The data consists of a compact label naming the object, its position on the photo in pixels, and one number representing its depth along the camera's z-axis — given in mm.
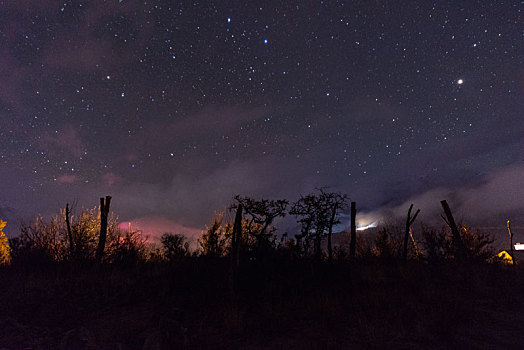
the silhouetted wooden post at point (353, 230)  15333
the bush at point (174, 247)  14209
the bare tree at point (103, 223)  12561
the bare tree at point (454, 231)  12150
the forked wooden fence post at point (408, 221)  16581
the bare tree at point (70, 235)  14016
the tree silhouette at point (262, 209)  13039
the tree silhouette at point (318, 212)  13750
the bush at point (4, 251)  15750
